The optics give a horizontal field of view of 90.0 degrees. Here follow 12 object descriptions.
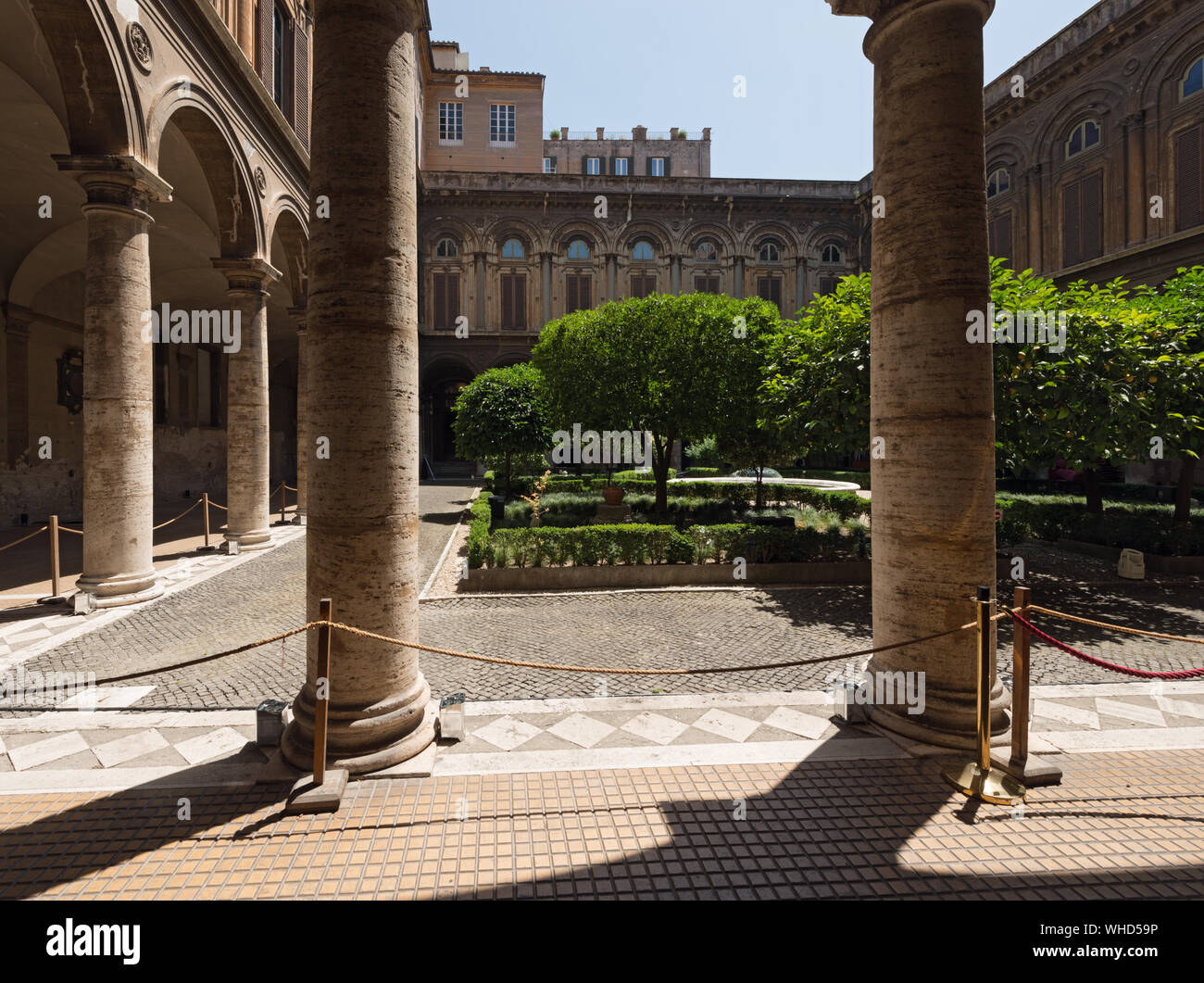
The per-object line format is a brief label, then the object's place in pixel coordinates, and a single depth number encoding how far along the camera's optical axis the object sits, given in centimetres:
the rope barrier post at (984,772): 368
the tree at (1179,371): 891
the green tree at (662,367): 1441
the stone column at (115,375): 815
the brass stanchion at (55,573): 844
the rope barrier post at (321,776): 352
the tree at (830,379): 895
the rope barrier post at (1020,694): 382
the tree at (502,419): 1772
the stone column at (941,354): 426
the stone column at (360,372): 399
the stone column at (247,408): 1259
